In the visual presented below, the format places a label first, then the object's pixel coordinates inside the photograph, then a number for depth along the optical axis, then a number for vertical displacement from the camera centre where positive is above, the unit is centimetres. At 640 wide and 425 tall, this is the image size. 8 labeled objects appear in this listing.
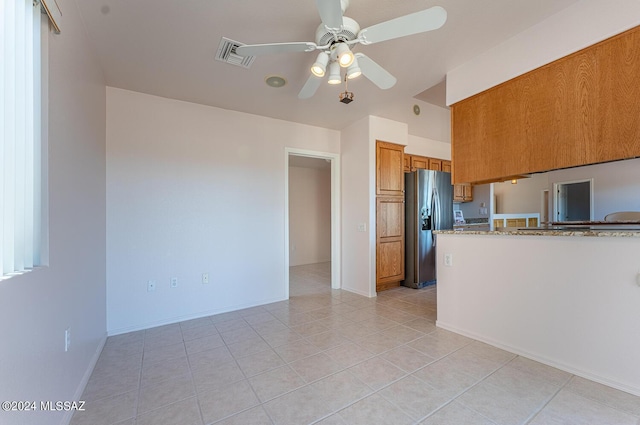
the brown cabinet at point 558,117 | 170 +73
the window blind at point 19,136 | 107 +36
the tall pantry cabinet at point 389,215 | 391 -3
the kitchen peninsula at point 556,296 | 169 -65
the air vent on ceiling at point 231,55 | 214 +138
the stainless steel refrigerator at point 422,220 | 415 -12
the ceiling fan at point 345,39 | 142 +107
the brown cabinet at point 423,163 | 442 +88
